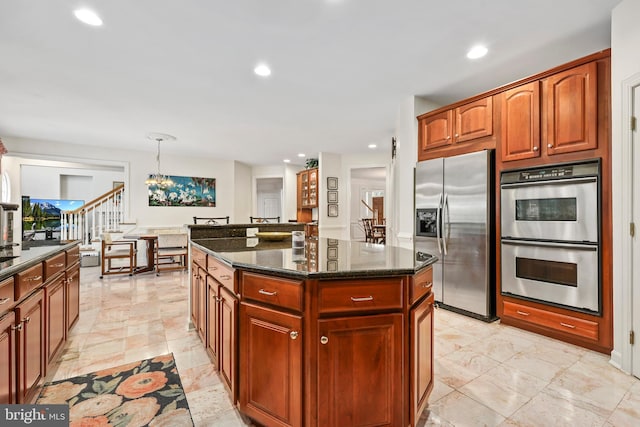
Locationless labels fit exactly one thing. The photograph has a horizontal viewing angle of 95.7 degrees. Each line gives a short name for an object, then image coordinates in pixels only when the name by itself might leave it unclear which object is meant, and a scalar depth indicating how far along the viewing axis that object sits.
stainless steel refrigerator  2.88
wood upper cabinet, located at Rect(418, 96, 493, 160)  2.93
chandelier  5.34
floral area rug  1.53
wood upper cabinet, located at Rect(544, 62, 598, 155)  2.24
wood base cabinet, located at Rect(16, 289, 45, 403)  1.42
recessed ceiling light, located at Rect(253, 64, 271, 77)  2.86
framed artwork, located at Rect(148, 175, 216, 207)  6.83
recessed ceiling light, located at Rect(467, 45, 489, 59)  2.55
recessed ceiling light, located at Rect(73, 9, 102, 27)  2.04
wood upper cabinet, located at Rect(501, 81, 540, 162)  2.56
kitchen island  1.23
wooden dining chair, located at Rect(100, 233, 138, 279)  4.99
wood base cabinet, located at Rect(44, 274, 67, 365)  1.84
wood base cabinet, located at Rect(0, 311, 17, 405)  1.26
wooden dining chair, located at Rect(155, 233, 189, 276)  5.23
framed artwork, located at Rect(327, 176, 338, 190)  7.00
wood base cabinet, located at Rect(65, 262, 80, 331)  2.36
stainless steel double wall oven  2.25
